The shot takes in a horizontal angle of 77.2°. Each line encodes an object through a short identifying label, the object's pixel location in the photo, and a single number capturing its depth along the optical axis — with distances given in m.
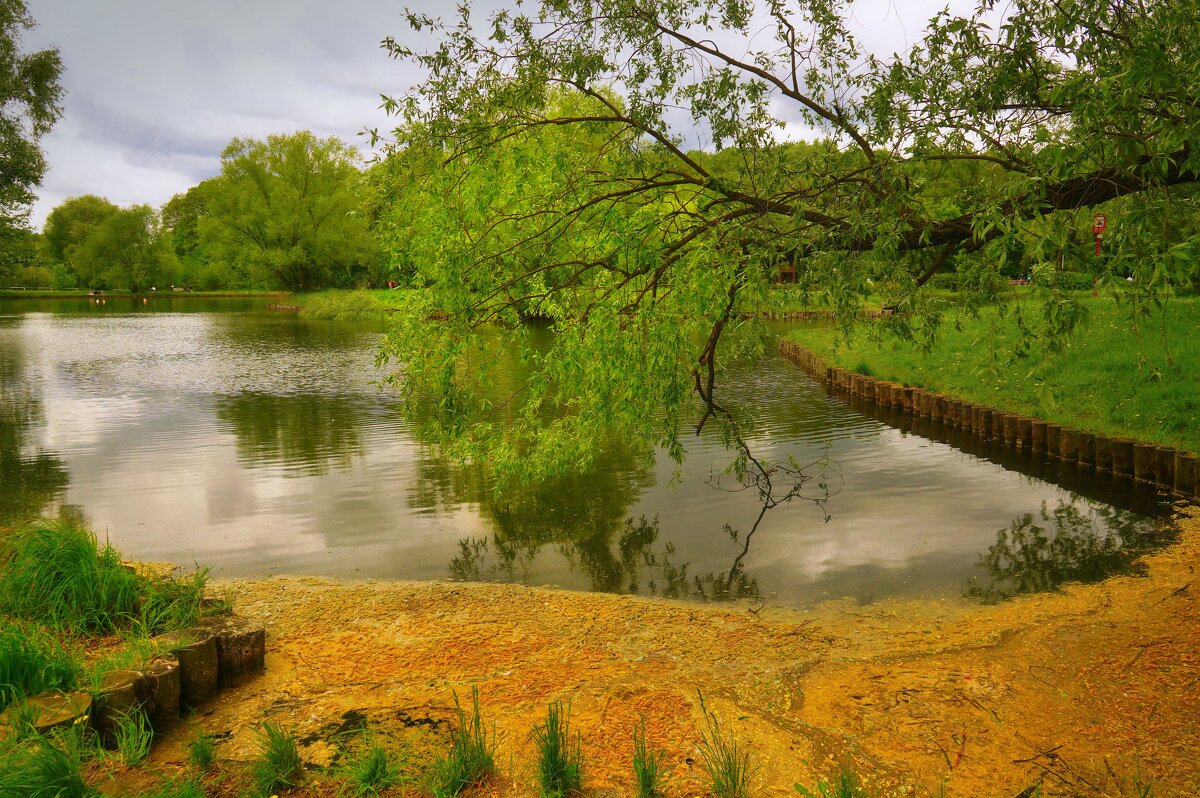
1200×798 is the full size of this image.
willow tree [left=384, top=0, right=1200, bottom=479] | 6.65
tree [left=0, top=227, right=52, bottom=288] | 28.45
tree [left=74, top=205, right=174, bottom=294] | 92.56
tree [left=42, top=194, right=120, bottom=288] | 101.12
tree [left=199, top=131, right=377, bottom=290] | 67.50
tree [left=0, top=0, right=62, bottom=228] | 26.03
